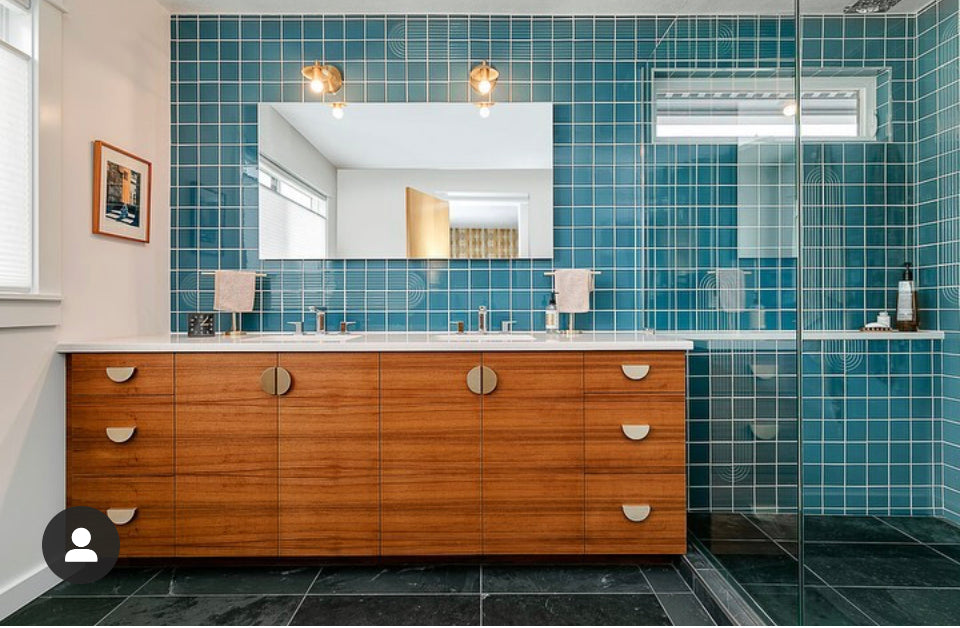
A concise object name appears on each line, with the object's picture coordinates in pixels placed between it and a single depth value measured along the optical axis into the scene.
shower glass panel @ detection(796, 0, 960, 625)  1.51
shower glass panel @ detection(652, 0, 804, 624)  1.60
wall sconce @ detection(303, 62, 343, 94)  2.58
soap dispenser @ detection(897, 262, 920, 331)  1.54
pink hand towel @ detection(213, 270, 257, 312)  2.47
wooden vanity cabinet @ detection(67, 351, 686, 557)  2.01
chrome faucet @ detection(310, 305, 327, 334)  2.60
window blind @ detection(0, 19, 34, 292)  1.82
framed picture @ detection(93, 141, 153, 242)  2.20
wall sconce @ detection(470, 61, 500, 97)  2.56
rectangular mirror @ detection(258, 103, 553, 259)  2.62
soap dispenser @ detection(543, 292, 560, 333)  2.59
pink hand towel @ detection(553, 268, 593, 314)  2.52
